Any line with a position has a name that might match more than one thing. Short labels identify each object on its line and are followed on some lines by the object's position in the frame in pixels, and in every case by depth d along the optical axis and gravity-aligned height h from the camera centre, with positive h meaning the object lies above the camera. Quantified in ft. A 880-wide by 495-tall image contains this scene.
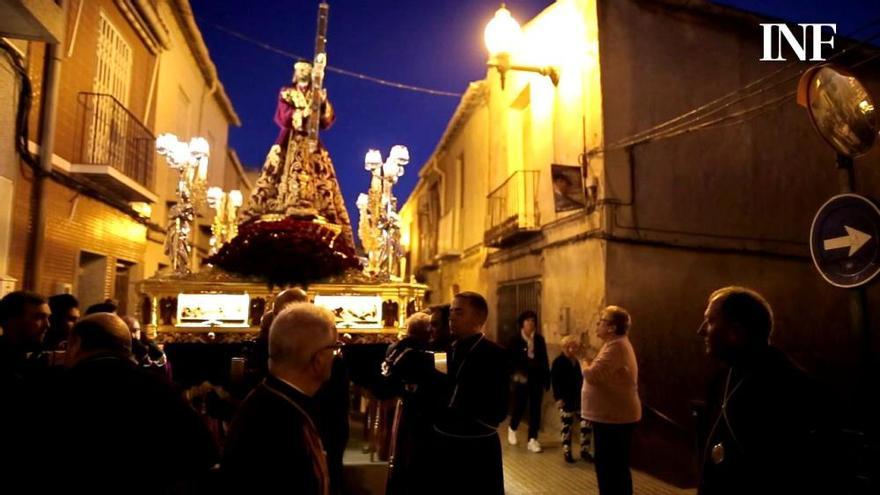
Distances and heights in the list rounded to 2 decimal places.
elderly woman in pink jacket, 14.06 -2.08
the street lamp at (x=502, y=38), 25.96 +12.17
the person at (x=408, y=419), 12.48 -2.39
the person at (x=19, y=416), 6.77 -1.27
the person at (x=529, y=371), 25.52 -2.52
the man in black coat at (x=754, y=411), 6.86 -1.15
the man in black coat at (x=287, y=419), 5.60 -1.09
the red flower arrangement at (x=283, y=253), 17.81 +1.73
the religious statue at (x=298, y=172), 21.08 +5.14
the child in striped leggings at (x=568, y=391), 23.38 -3.09
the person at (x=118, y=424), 6.69 -1.36
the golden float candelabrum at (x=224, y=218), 26.02 +4.22
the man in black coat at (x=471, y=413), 11.53 -1.97
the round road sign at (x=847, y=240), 11.30 +1.57
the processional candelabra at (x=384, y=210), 21.24 +3.70
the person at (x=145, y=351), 13.82 -1.04
